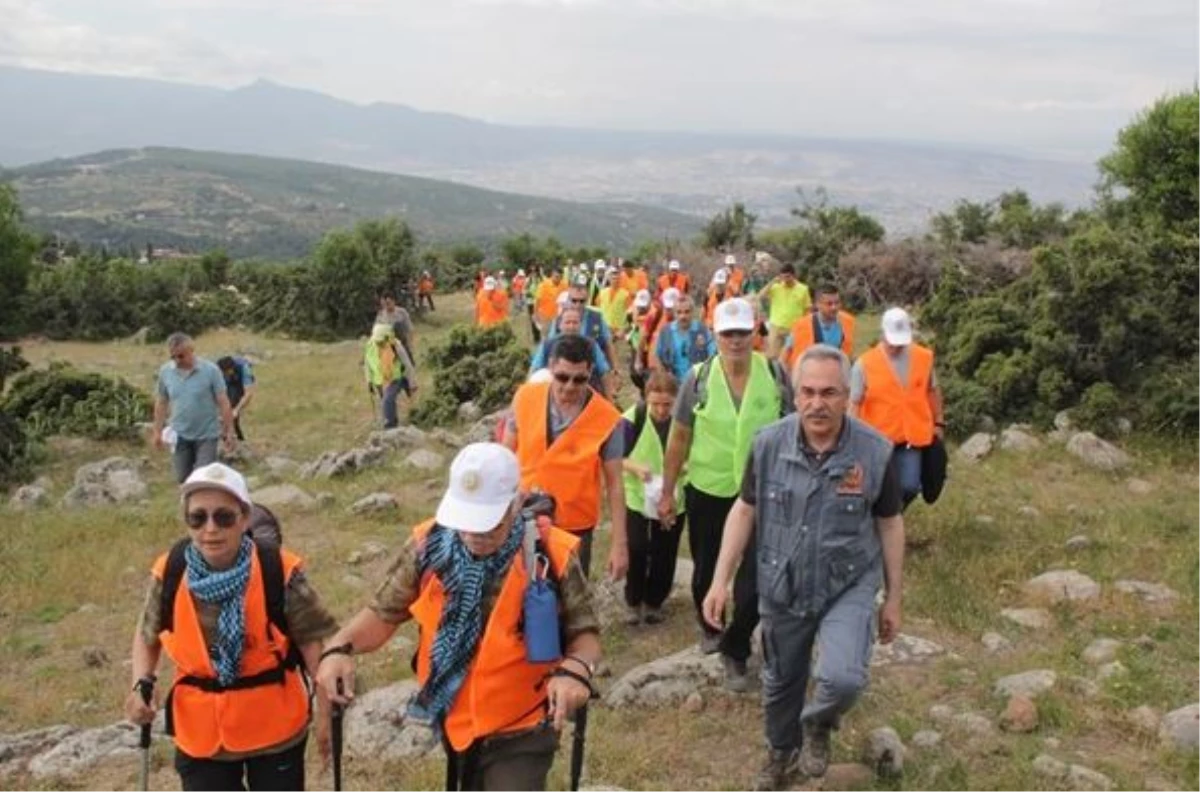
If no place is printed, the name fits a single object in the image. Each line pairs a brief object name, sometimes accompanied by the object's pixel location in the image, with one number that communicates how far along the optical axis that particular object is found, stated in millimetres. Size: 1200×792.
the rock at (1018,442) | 10656
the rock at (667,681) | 5531
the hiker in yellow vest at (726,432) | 5250
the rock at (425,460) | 11617
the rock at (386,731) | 5105
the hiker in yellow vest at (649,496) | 6117
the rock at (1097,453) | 10039
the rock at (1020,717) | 5180
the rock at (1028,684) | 5520
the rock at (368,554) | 8664
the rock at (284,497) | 10422
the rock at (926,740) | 4965
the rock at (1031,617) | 6590
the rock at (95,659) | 6980
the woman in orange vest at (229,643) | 3395
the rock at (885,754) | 4676
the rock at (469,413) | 14719
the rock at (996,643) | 6258
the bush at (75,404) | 14812
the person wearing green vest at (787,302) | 12125
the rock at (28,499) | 10961
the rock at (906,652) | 6012
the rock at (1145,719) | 5145
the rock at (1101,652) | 6000
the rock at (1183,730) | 4918
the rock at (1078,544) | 7879
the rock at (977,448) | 10656
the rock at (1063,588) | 6922
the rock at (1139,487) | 9391
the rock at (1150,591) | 6930
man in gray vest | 4027
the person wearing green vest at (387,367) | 12922
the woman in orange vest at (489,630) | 3086
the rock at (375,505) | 9984
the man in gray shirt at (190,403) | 9031
